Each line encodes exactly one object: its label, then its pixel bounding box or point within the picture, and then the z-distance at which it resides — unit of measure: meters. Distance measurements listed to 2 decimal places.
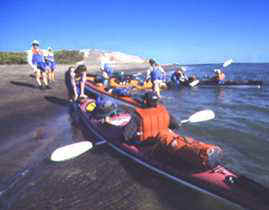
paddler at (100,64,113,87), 12.47
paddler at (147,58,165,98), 11.34
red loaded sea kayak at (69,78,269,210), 3.03
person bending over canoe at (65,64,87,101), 8.26
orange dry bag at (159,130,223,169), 3.40
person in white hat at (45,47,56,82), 12.80
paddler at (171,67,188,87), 17.38
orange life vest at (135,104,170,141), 4.20
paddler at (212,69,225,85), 17.19
